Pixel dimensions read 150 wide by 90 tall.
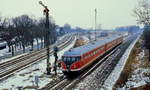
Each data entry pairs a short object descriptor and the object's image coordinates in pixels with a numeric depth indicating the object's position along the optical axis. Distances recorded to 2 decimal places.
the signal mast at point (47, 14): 29.01
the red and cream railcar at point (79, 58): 27.66
